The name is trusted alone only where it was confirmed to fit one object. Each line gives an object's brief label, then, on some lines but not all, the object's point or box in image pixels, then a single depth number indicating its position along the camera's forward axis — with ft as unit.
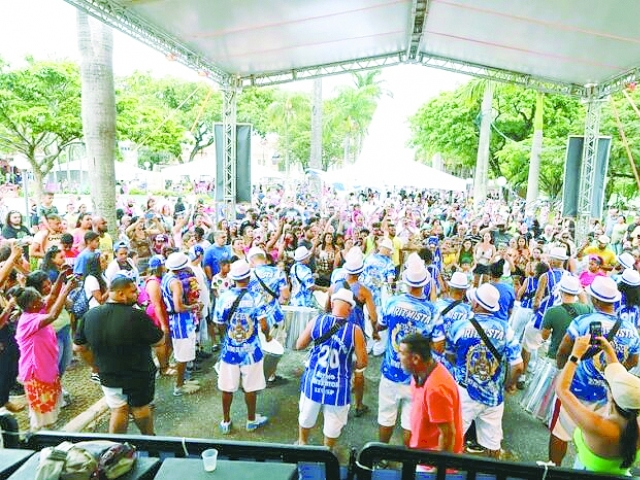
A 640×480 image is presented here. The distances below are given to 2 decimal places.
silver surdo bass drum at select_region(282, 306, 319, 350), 19.60
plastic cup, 6.24
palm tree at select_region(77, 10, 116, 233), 26.23
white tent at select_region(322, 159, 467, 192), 47.88
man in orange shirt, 9.05
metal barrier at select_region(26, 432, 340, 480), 7.40
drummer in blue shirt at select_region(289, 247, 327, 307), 20.76
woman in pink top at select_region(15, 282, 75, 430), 13.32
